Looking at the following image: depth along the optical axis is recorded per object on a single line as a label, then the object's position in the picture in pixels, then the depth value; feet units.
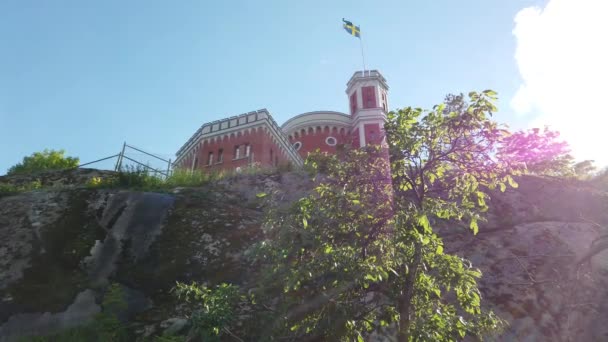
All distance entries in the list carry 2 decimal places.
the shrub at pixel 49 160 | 106.35
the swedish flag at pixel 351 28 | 142.82
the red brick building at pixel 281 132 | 106.32
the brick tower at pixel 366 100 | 133.56
